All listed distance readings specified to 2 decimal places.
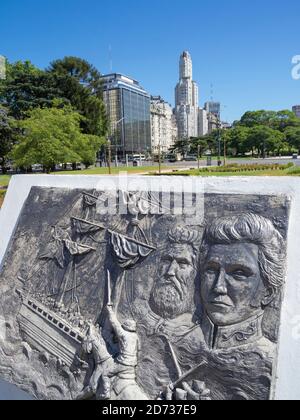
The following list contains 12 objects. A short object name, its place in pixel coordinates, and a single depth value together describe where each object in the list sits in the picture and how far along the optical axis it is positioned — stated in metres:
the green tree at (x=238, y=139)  46.84
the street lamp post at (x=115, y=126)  52.50
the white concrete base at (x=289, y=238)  2.16
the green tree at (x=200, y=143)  53.42
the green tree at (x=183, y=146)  55.16
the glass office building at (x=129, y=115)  52.44
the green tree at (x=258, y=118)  54.97
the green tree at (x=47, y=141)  15.47
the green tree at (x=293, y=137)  46.32
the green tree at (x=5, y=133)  21.06
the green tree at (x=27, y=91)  27.92
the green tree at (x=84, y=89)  30.12
